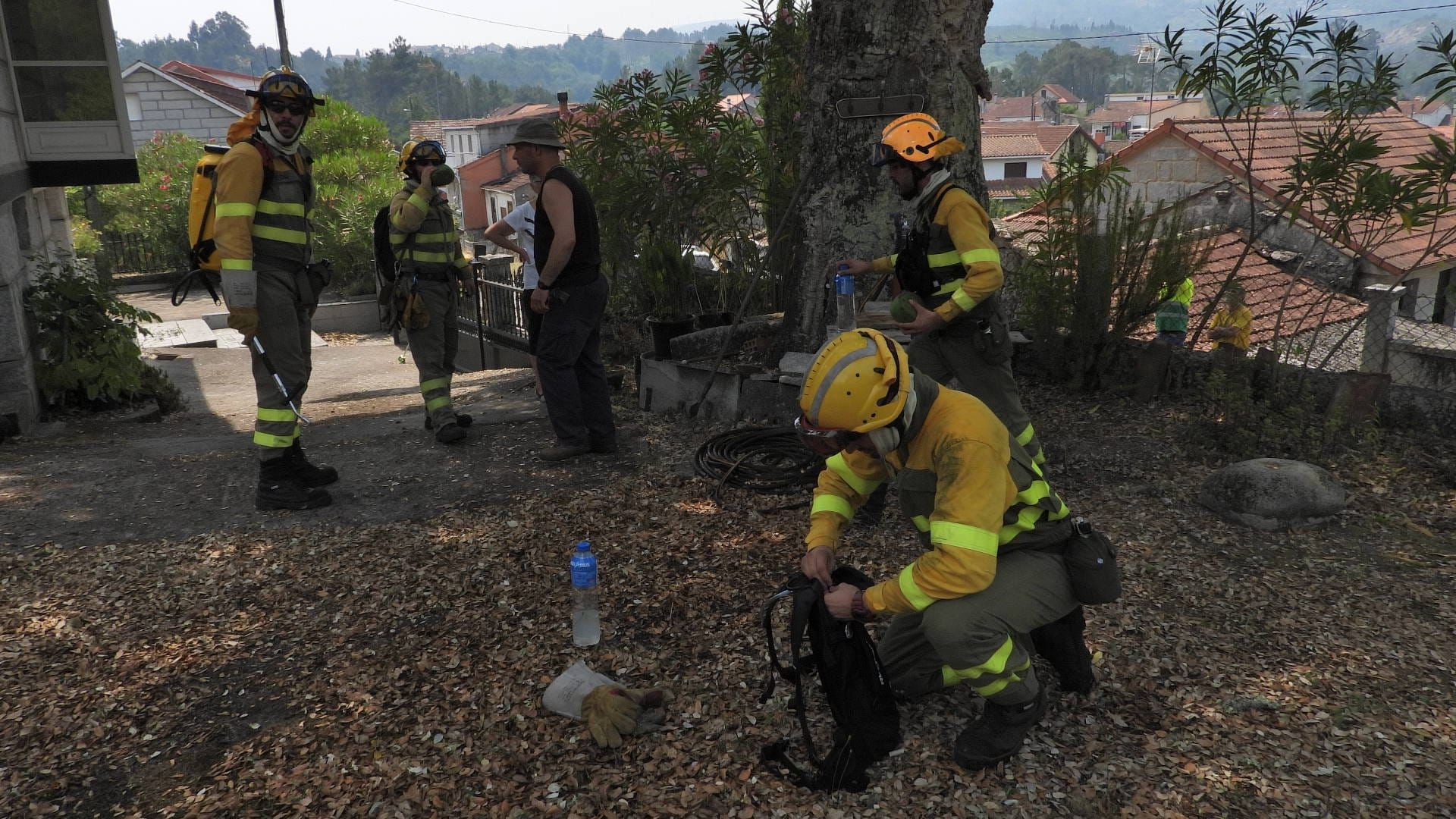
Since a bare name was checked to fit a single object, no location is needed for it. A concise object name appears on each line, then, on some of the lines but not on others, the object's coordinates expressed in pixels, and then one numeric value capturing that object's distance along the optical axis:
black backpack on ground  2.84
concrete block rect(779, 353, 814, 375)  6.23
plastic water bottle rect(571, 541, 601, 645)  3.68
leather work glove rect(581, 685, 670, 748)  3.06
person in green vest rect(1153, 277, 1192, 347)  6.63
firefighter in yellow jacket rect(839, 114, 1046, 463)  4.37
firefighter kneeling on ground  2.68
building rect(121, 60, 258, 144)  39.41
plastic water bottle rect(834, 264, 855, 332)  5.47
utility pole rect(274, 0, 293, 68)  22.79
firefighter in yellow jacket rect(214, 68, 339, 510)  4.76
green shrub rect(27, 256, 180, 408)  7.53
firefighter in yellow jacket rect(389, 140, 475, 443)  6.05
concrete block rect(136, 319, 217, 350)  13.56
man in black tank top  5.46
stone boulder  4.63
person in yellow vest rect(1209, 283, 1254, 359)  6.74
